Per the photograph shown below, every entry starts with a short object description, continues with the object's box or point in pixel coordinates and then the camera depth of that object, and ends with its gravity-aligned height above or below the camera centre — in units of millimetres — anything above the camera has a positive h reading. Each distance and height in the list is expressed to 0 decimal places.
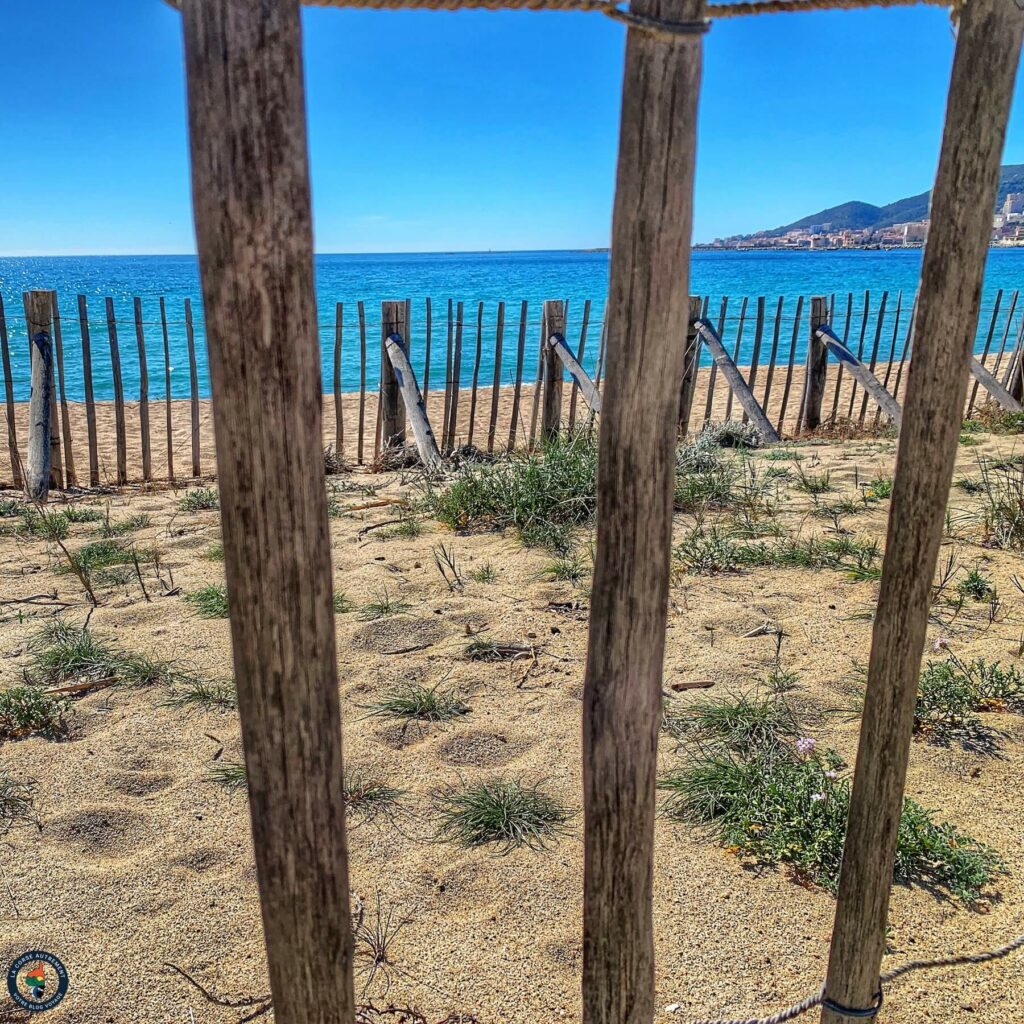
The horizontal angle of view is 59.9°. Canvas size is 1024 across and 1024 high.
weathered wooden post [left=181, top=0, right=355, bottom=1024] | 982 -232
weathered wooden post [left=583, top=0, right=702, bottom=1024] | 1192 -314
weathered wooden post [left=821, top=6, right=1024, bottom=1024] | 1407 -283
